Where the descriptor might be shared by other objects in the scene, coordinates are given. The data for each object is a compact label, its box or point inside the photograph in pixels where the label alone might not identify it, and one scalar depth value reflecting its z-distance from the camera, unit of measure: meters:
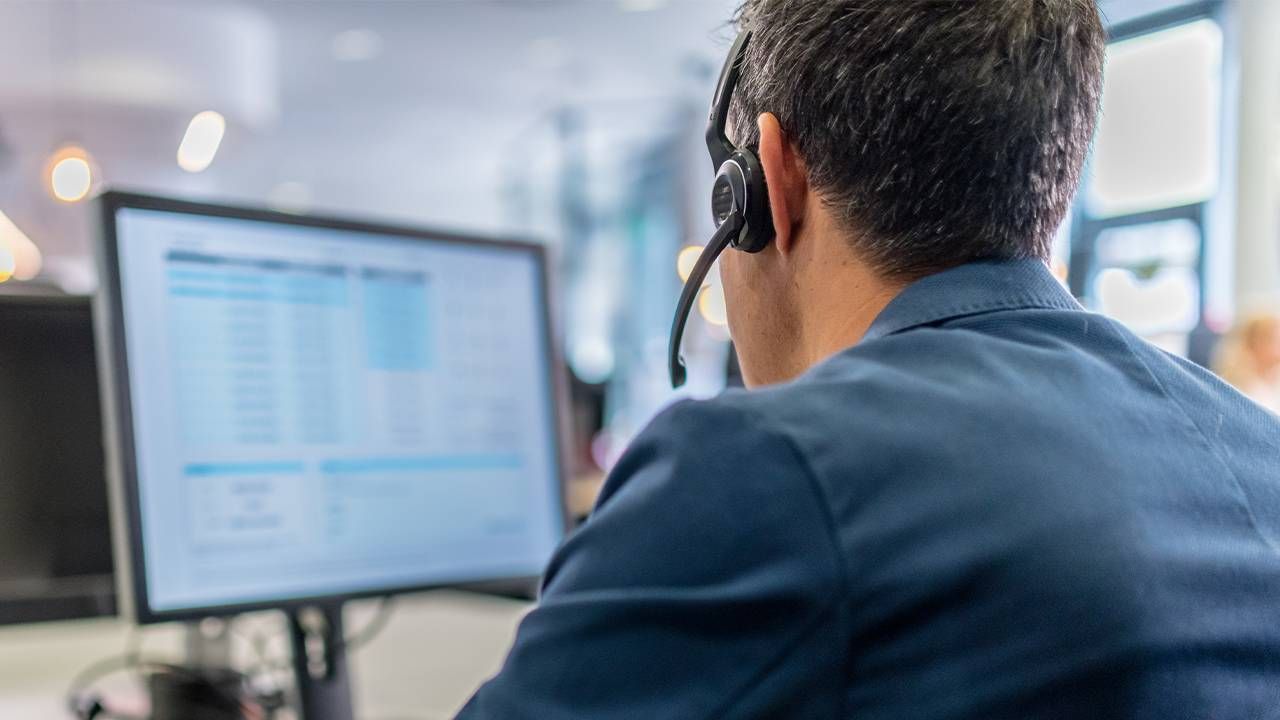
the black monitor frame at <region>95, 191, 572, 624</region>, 0.83
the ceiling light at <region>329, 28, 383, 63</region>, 6.56
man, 0.44
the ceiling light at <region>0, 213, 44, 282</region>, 6.55
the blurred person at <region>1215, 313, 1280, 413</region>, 4.21
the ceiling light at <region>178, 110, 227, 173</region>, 6.40
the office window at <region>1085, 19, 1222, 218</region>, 5.27
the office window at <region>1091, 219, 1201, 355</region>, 5.32
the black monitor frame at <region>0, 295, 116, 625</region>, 0.99
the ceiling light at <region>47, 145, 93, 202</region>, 6.11
